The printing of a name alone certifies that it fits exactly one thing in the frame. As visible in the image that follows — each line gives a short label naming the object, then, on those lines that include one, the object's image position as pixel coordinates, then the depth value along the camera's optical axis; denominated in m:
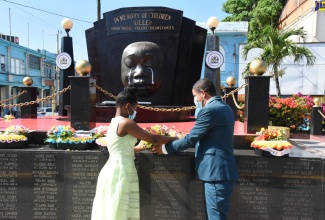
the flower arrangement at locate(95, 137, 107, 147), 4.06
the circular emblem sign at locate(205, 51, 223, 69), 9.06
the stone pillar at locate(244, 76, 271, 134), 5.10
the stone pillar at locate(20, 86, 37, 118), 9.74
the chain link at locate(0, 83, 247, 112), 6.42
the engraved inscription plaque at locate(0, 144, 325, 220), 4.05
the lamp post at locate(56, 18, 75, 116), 9.23
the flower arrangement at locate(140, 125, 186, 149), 4.04
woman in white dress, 3.11
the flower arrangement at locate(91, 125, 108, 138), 4.59
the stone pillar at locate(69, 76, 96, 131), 5.69
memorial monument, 8.77
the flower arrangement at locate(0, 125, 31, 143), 4.50
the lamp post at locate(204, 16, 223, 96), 9.10
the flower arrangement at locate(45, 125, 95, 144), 4.37
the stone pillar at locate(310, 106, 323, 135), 10.86
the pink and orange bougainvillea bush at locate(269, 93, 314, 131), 10.88
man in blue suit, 3.06
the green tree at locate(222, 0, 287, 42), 26.84
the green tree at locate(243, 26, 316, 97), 17.02
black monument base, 7.74
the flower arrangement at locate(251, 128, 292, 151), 4.04
